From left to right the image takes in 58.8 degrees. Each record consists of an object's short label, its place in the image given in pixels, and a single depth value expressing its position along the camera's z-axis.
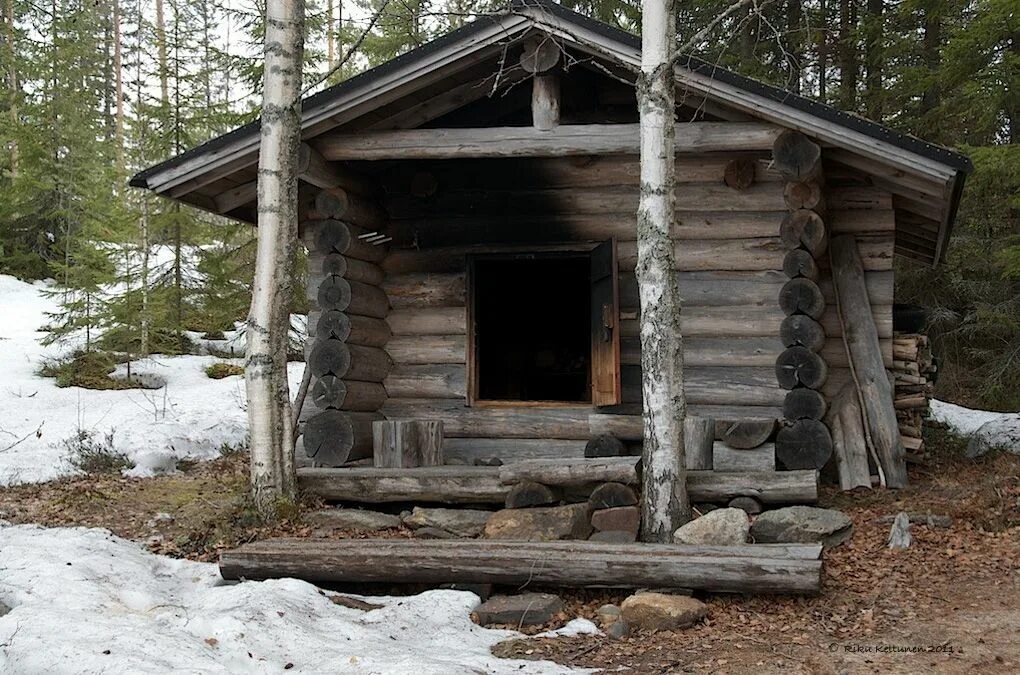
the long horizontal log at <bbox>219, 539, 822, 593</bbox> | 5.89
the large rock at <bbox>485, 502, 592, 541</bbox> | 7.34
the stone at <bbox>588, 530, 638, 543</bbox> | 7.17
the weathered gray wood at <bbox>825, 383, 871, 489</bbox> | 8.82
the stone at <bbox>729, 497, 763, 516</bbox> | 7.52
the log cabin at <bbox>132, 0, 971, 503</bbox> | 8.36
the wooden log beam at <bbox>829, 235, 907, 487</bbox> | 8.94
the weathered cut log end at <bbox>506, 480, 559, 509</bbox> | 7.75
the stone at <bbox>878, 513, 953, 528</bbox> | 7.47
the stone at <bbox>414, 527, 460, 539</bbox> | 7.83
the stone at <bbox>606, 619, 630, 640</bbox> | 5.53
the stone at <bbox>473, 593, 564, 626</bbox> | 5.91
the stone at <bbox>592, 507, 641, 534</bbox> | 7.31
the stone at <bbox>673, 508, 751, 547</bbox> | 6.80
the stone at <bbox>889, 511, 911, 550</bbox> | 7.04
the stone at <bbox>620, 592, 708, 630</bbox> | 5.65
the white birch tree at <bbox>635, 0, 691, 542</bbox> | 7.00
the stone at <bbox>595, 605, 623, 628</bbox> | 5.82
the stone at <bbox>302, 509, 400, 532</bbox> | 7.99
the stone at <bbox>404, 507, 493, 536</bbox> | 7.90
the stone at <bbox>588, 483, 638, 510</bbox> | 7.44
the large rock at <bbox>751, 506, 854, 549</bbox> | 7.06
